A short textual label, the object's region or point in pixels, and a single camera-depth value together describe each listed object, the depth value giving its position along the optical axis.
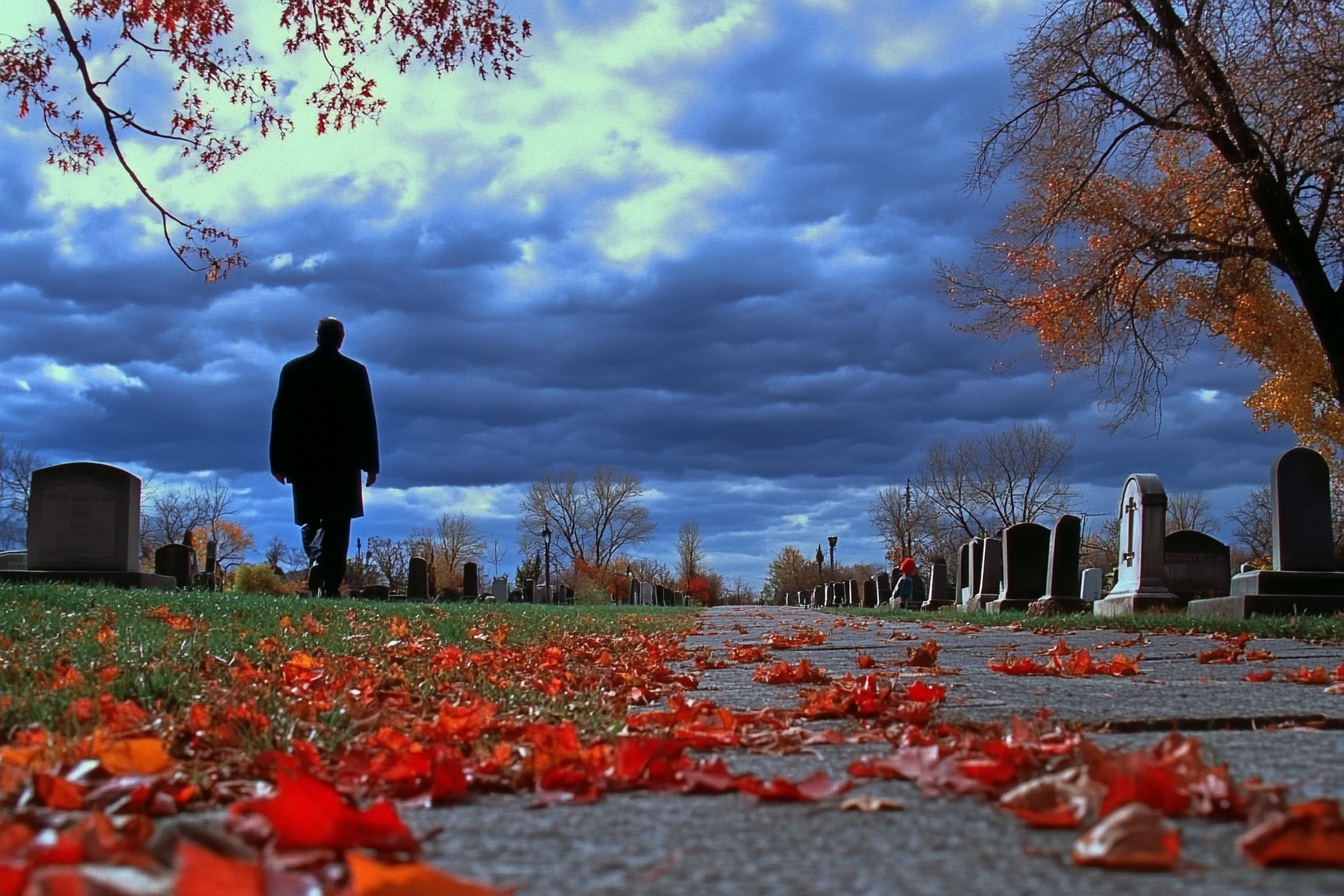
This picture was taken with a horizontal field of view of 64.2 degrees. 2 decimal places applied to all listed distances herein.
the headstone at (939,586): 32.47
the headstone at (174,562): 22.06
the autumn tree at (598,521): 87.31
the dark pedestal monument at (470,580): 33.78
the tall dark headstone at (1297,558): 11.77
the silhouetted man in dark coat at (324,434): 10.49
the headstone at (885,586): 44.44
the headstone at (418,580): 26.05
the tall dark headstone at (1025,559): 20.78
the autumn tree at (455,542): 94.25
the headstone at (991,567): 24.06
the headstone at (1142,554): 15.11
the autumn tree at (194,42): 9.60
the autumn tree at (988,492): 65.12
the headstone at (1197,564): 21.27
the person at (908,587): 35.53
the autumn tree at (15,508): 61.44
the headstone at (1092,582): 28.85
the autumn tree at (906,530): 77.81
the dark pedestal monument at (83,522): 15.43
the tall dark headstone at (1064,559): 18.59
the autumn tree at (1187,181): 12.56
